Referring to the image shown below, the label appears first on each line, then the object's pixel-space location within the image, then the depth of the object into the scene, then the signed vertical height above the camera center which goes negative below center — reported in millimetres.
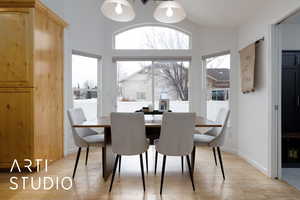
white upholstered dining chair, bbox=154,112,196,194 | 2293 -406
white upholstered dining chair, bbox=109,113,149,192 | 2324 -408
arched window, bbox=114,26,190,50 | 4652 +1305
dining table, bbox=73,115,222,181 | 2426 -476
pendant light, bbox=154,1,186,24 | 2583 +1083
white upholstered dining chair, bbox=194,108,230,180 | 2748 -560
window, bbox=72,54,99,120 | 4215 +311
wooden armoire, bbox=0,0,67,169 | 2965 +250
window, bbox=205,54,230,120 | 4223 +298
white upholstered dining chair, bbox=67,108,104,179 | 2719 -536
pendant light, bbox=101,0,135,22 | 2463 +1072
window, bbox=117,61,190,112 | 4699 +320
